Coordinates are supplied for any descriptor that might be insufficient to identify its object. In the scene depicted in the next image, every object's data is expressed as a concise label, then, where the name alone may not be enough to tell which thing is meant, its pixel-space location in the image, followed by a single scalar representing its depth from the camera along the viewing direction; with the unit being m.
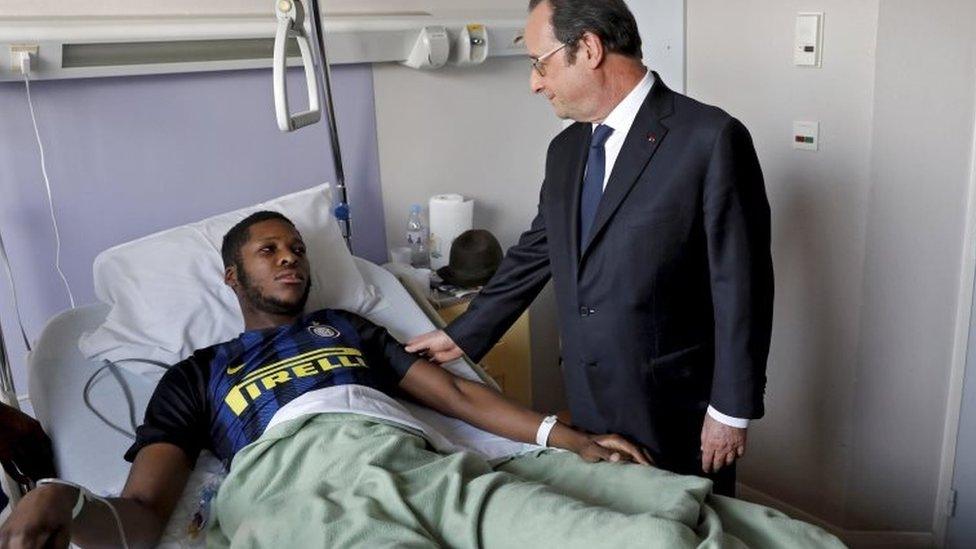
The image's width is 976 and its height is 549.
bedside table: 2.89
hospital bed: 1.87
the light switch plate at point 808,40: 2.29
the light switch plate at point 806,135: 2.37
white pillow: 2.18
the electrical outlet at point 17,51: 2.13
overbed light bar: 2.19
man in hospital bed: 1.51
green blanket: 1.49
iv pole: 2.12
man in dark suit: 1.72
